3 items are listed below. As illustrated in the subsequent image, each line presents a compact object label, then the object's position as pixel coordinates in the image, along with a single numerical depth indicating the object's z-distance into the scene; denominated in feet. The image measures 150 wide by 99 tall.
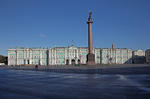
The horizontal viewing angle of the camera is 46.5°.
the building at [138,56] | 377.91
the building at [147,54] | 364.95
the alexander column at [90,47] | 174.29
